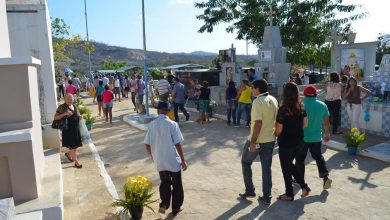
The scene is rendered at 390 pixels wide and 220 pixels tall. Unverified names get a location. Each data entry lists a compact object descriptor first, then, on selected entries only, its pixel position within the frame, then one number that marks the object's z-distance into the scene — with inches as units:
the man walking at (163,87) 493.5
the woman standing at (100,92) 577.6
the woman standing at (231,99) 462.3
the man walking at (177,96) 479.2
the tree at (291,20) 757.9
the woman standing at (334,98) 366.6
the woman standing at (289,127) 199.5
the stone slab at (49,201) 172.6
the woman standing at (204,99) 479.2
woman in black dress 283.3
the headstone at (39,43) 321.7
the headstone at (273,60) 642.2
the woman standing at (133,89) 625.5
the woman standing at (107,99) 516.1
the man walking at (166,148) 187.8
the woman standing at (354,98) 362.6
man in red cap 215.3
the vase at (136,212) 183.3
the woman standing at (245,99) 430.9
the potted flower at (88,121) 461.1
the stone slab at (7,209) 98.2
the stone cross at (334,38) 578.1
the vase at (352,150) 302.9
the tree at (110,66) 2300.4
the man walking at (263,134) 197.5
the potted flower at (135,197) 183.0
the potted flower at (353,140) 299.9
